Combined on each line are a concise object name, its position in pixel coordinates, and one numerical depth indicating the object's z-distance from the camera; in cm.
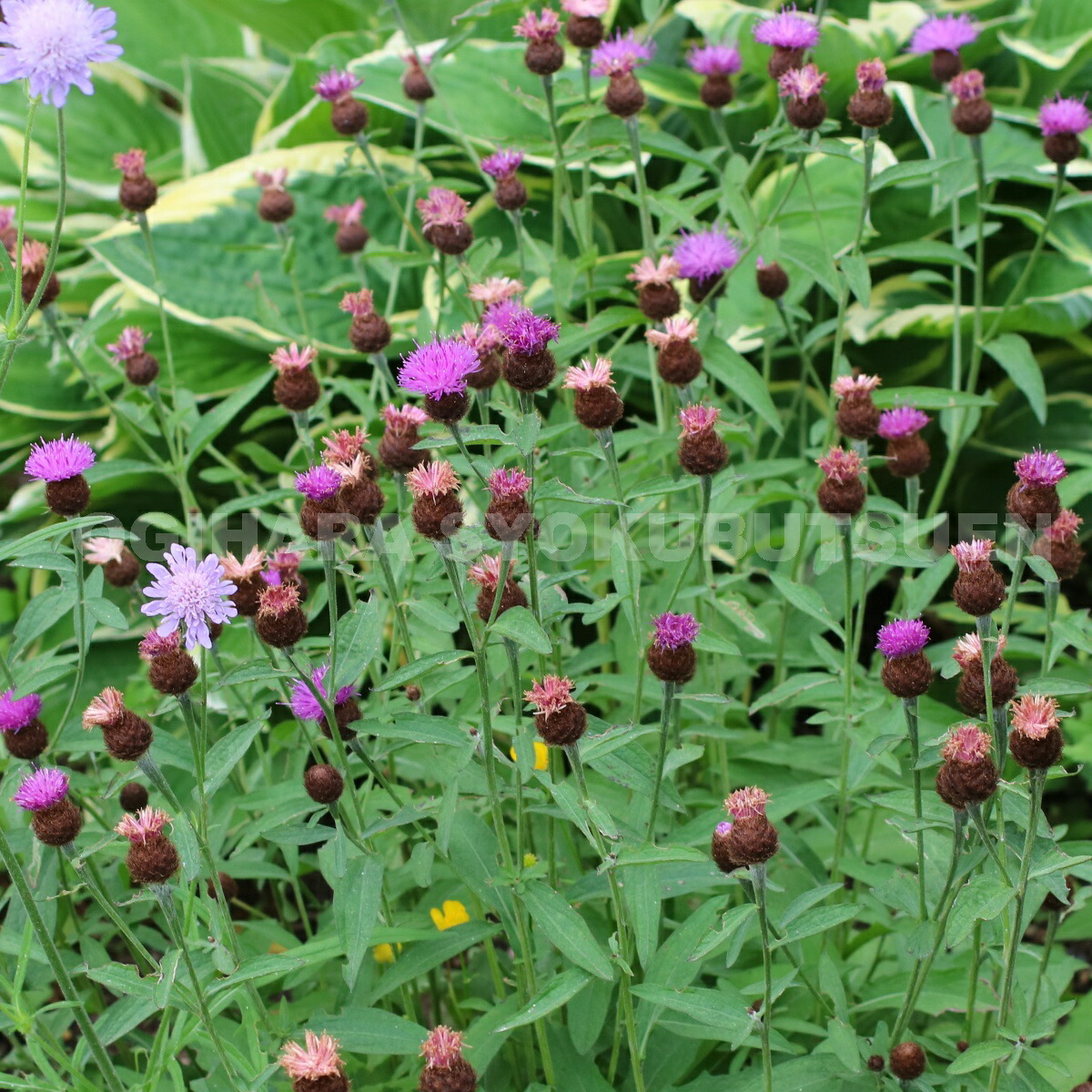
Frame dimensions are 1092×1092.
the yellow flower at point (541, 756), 134
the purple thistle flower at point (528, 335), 111
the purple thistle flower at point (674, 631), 112
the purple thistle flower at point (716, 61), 136
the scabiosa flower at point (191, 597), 109
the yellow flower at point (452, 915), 128
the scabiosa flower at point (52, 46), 108
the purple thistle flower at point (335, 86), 137
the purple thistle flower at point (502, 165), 128
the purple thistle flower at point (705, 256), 127
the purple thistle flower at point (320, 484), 111
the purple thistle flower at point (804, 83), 125
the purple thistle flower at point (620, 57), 128
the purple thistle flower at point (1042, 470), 113
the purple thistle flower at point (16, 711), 115
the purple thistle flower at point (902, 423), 125
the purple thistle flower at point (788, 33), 129
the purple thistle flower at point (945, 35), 137
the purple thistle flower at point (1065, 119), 130
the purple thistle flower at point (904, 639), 112
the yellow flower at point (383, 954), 128
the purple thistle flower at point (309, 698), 114
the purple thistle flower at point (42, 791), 112
